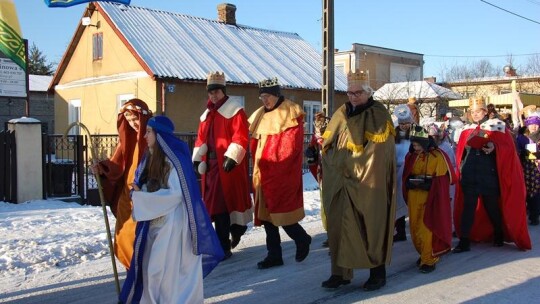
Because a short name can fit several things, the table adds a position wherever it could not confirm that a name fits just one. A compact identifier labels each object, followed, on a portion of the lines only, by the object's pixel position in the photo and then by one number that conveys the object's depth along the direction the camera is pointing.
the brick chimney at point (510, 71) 44.14
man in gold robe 5.05
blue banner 8.65
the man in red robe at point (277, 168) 5.92
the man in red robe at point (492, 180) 6.94
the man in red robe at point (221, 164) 6.22
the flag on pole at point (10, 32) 8.26
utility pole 12.37
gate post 10.35
